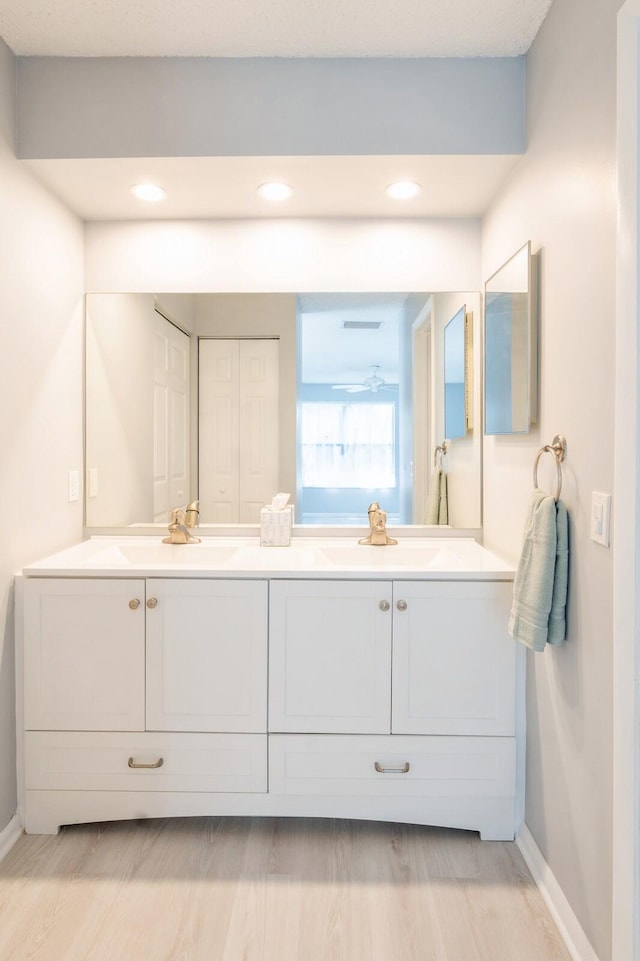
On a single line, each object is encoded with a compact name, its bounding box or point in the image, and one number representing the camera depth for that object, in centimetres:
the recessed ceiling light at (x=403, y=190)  213
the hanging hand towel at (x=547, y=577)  156
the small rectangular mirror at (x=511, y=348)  182
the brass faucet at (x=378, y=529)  239
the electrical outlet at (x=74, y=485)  238
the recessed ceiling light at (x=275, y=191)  215
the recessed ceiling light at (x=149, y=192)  215
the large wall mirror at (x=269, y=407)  246
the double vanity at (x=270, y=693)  192
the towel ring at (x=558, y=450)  161
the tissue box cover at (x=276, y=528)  237
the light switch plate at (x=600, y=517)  136
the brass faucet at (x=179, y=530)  243
